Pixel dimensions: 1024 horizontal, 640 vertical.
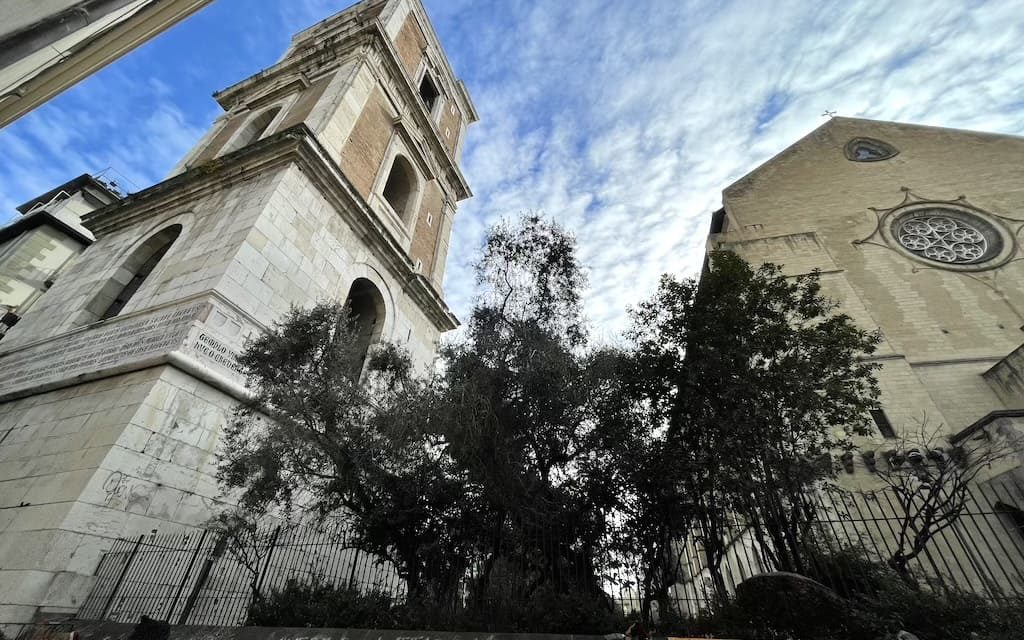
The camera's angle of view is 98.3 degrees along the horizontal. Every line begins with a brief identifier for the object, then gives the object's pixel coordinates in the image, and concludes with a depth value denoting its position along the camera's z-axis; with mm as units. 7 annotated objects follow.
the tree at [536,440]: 5887
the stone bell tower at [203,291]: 5707
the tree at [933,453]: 8607
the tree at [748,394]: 6277
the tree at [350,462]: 5738
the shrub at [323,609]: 5051
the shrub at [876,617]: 4078
